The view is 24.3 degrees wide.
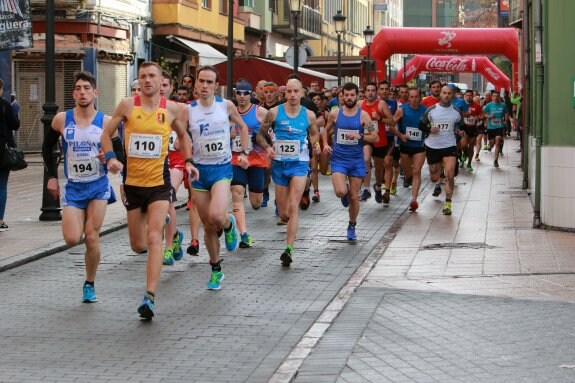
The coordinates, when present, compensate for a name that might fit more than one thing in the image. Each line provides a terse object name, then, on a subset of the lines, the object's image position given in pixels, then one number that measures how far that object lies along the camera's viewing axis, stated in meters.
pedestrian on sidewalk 16.19
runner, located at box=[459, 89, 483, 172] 30.45
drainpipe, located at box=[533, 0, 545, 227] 16.08
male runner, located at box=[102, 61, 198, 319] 10.05
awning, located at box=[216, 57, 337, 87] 33.88
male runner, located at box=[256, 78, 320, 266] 13.98
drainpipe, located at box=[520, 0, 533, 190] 23.08
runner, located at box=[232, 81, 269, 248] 15.23
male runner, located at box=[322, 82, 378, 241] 15.43
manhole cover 14.42
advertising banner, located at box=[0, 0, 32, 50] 26.45
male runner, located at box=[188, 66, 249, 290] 11.36
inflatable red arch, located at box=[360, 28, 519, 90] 38.59
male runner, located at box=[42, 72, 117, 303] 10.50
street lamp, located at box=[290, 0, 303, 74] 31.28
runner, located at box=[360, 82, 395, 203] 20.84
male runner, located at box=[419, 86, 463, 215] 19.53
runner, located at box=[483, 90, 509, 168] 33.72
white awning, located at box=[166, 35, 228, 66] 41.69
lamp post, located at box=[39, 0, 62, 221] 16.95
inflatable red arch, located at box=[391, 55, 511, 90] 44.09
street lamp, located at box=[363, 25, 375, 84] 46.41
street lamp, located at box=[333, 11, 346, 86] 45.02
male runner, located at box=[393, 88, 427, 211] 20.77
